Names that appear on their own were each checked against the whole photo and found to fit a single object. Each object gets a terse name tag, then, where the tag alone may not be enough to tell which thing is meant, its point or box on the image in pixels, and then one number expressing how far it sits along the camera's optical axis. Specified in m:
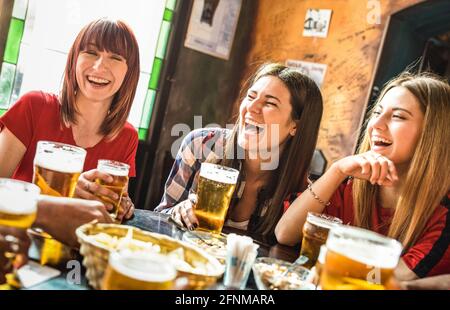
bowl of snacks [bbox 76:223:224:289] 0.85
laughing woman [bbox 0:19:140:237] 1.93
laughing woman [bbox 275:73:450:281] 1.59
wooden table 1.44
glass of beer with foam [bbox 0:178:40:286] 0.84
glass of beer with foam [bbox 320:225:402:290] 0.90
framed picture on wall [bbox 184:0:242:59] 4.69
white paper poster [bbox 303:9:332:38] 4.44
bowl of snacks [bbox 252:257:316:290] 1.01
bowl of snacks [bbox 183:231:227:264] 1.23
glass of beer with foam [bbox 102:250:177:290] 0.74
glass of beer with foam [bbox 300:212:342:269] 1.40
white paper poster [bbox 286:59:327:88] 4.39
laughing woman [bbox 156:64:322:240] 2.07
